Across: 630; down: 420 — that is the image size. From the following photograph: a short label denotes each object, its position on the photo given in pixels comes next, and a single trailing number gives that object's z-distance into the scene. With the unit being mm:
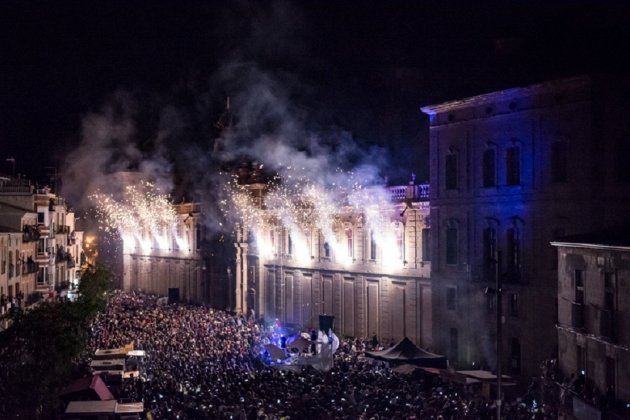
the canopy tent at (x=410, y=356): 39000
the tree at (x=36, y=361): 32281
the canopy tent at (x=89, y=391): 31844
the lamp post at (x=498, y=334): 27516
